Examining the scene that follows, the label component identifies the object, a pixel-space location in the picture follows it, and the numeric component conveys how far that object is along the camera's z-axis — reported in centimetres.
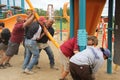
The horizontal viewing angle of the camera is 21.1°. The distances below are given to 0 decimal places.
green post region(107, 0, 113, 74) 845
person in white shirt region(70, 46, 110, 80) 563
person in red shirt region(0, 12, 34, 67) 920
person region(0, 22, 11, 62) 966
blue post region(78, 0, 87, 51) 636
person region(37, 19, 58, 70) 866
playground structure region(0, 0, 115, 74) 801
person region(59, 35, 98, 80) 694
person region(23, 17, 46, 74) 848
